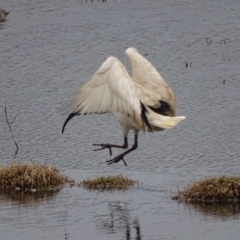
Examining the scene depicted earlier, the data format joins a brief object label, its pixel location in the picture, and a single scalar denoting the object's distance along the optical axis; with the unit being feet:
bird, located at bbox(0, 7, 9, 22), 103.65
